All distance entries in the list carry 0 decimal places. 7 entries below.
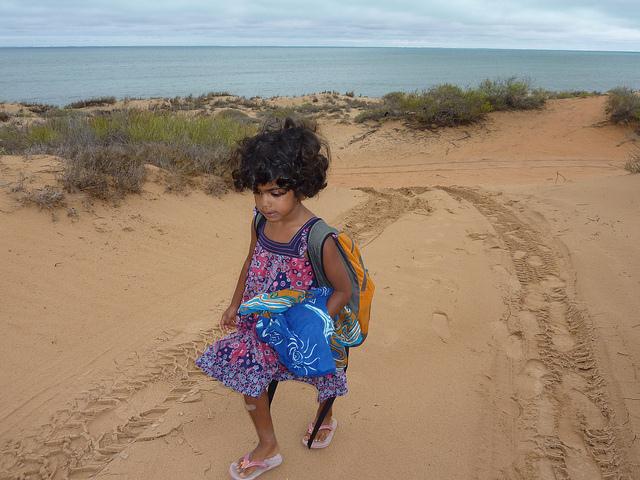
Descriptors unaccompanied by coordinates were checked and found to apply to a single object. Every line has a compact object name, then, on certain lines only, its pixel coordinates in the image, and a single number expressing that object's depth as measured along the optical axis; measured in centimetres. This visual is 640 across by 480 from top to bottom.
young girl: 202
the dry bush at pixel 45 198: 486
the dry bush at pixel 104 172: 531
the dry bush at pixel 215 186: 656
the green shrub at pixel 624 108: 1384
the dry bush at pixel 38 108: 1730
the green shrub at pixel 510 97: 1530
